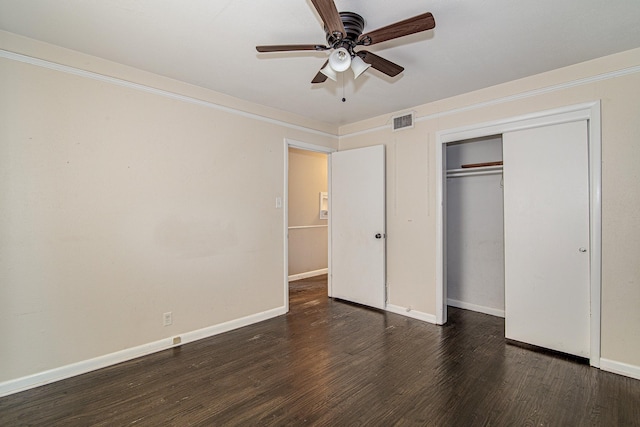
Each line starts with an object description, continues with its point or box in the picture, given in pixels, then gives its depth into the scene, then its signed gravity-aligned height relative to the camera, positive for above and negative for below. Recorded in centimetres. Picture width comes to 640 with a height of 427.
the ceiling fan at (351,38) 164 +101
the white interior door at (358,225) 406 -16
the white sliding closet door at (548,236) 271 -21
